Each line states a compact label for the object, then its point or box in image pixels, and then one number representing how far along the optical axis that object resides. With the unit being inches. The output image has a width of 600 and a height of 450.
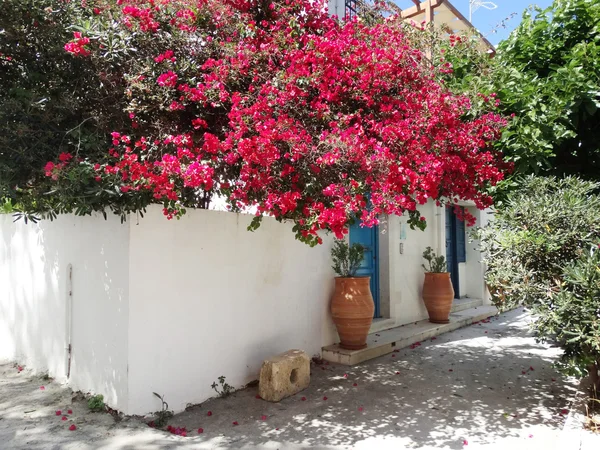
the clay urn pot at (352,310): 233.6
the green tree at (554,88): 161.0
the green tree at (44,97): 142.3
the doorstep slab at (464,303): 379.1
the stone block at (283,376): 181.8
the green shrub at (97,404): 159.8
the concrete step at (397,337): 234.1
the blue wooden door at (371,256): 303.9
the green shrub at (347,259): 242.8
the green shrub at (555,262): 135.0
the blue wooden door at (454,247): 423.8
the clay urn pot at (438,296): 319.6
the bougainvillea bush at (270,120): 141.9
